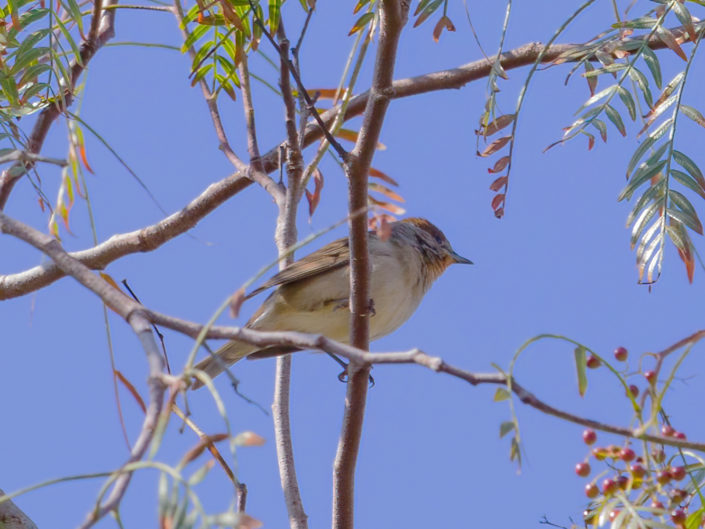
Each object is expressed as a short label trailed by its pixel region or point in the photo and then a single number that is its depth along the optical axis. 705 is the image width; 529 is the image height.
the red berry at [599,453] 4.96
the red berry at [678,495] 4.74
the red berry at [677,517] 4.86
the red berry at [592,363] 4.95
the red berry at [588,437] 5.18
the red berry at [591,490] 5.02
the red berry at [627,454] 4.83
